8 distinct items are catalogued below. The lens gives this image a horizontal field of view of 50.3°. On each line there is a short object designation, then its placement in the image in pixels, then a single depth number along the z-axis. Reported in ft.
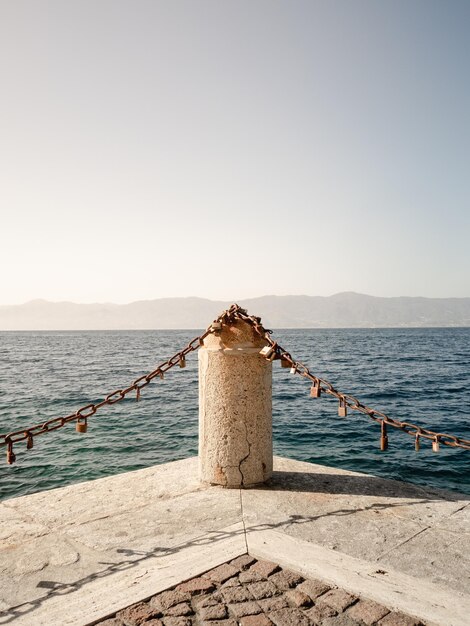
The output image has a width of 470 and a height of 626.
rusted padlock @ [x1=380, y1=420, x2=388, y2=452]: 15.83
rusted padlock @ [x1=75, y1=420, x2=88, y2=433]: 16.34
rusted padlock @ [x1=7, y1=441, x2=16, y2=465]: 14.66
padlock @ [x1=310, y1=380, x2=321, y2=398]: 16.41
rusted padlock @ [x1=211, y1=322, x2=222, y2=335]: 17.45
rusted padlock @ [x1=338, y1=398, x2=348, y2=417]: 16.32
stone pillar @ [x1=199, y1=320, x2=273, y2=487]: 17.20
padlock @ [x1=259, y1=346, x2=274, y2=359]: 16.71
